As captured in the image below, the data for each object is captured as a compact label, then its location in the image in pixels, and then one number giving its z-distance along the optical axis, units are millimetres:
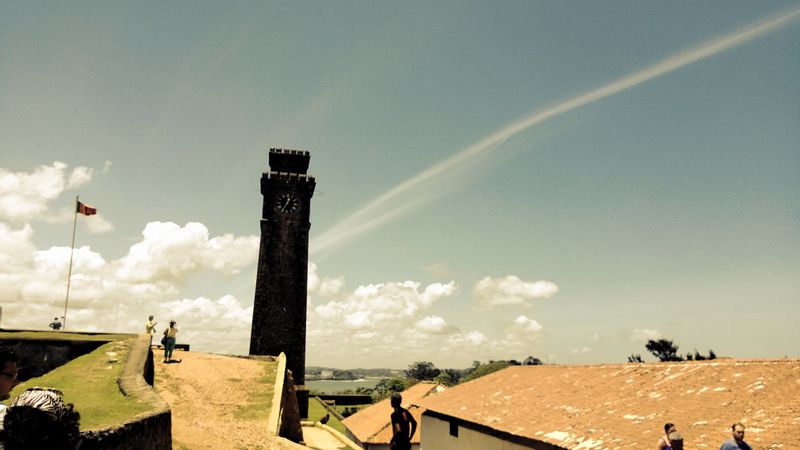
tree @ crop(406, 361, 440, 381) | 133750
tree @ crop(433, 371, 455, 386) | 95494
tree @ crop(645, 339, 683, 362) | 62497
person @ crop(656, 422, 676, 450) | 9531
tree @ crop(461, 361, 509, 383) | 93000
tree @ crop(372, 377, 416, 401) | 87119
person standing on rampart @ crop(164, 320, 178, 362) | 17250
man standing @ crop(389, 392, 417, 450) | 7039
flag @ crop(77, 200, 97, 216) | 24000
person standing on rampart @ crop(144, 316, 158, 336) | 18281
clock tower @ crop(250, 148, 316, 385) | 36250
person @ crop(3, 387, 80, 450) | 3207
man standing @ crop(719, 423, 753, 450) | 8727
